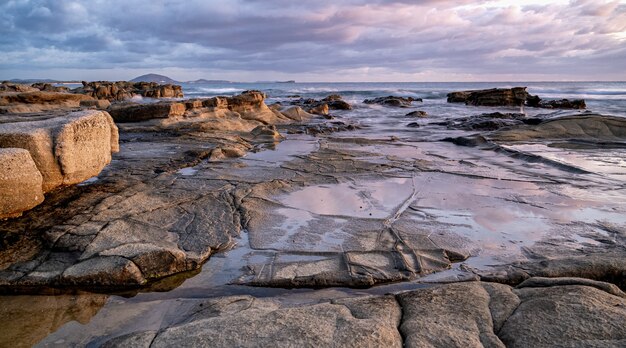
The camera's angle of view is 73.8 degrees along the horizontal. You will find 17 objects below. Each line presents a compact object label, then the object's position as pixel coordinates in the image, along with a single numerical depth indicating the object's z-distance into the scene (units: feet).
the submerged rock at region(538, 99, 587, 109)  81.46
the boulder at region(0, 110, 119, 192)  13.39
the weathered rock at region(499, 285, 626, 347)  6.54
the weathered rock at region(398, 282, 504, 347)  6.84
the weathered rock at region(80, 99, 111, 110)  43.57
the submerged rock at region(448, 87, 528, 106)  91.61
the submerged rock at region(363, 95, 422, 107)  95.28
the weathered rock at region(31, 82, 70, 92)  92.75
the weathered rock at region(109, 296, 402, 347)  6.76
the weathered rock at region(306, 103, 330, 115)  66.46
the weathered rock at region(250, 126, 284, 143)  36.63
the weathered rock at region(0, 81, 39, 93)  68.69
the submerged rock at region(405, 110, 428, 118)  67.63
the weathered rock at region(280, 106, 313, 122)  57.67
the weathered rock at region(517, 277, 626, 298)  8.33
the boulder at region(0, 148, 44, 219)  12.16
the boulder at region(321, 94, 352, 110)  84.84
